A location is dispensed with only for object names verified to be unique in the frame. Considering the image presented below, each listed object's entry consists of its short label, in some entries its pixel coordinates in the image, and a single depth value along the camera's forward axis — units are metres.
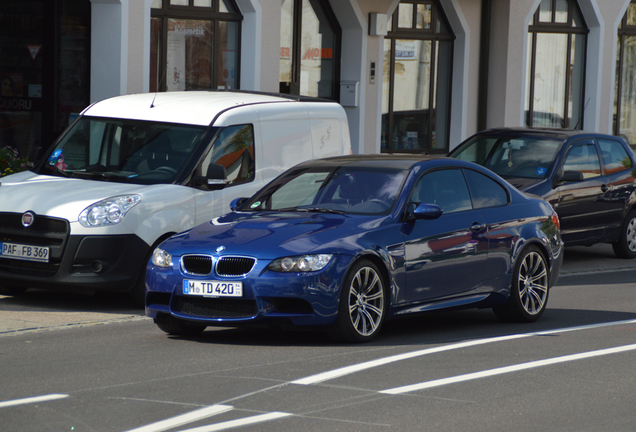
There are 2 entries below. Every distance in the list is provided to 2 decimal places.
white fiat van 18.47
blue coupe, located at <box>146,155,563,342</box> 15.02
